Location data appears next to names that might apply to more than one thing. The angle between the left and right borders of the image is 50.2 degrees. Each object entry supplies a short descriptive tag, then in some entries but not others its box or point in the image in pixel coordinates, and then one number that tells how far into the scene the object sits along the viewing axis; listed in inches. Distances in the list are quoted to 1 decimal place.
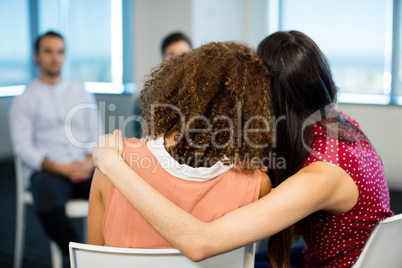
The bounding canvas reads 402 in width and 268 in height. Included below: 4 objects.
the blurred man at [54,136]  91.0
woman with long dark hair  40.0
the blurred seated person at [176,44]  129.7
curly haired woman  44.1
